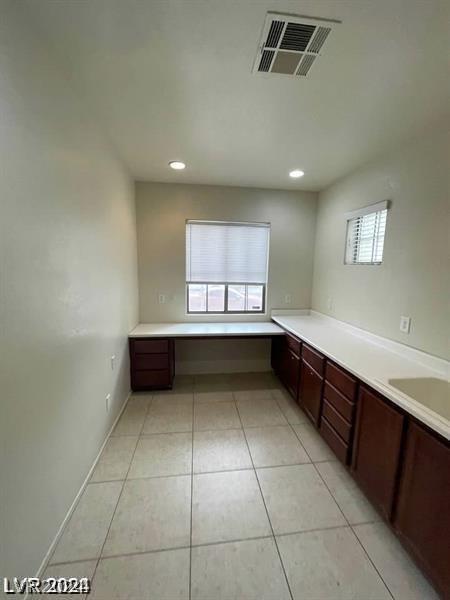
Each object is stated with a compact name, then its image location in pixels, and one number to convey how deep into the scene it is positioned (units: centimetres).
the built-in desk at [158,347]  300
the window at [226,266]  349
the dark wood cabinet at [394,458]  118
